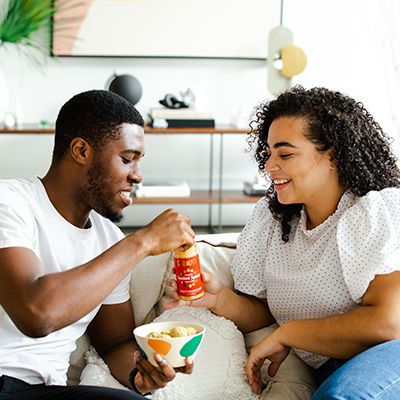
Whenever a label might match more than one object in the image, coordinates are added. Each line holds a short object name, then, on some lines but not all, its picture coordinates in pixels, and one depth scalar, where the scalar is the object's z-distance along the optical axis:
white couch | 1.91
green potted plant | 4.42
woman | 1.81
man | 1.53
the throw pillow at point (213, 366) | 1.90
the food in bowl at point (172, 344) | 1.59
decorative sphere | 4.41
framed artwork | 4.66
